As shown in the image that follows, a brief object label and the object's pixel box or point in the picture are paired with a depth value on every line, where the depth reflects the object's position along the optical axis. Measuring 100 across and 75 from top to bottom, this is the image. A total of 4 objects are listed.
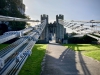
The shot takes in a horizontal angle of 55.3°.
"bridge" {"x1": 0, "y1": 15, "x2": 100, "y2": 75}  2.02
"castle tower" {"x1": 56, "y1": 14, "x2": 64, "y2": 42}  25.84
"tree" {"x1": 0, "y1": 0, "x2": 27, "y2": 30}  15.70
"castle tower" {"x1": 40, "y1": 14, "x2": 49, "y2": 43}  26.21
